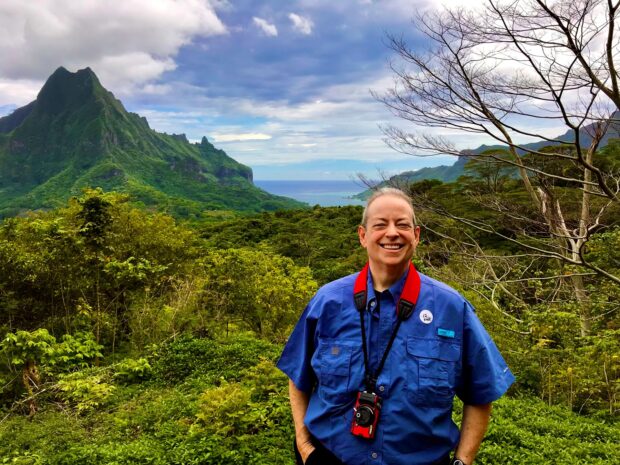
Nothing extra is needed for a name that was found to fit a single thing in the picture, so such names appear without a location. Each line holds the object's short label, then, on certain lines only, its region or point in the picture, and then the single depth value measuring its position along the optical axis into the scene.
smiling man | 1.42
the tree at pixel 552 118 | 3.45
